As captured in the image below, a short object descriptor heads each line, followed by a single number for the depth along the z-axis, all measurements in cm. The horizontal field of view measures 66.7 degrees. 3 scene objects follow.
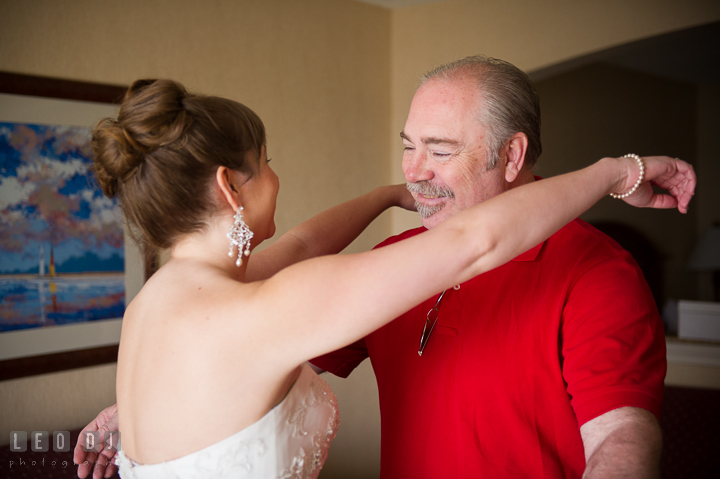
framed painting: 239
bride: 84
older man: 110
